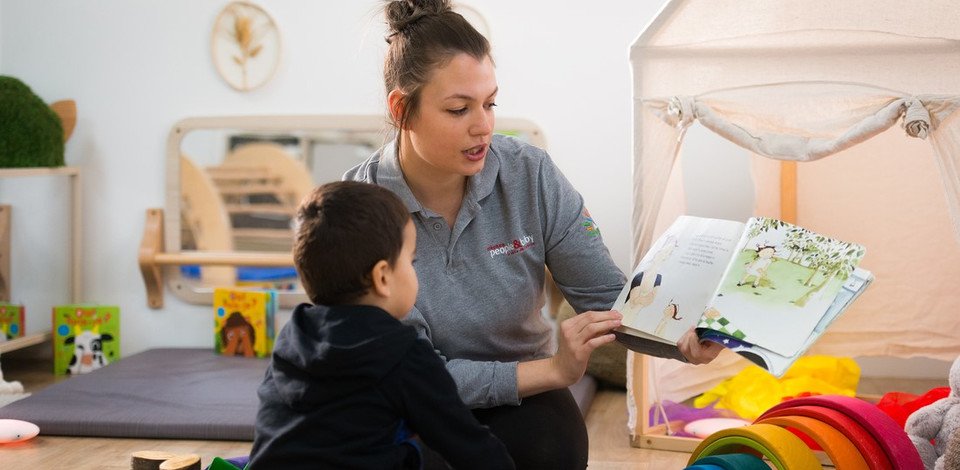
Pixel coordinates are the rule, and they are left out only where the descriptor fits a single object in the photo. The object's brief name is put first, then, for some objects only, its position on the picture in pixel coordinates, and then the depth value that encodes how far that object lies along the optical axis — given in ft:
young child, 4.69
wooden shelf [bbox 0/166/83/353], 12.19
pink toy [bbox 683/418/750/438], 9.00
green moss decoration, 11.07
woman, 5.89
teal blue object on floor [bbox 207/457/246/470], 5.76
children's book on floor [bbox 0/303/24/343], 11.66
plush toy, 7.29
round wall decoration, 11.97
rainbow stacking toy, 6.11
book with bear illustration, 11.59
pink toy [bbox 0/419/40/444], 8.77
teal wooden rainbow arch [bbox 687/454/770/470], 6.03
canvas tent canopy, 7.78
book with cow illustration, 11.64
